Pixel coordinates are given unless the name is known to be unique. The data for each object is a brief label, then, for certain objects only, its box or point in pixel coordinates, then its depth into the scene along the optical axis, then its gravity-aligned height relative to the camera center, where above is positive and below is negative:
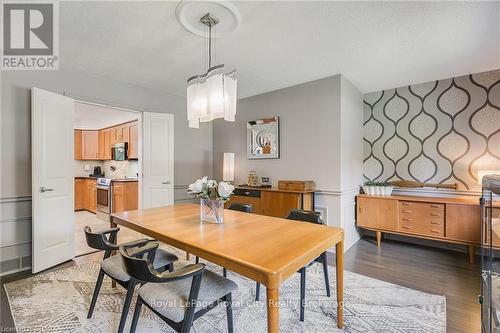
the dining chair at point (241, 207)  2.59 -0.47
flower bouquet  1.85 -0.23
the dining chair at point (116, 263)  1.55 -0.74
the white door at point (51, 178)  2.64 -0.17
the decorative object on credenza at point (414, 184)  3.43 -0.28
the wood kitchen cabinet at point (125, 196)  4.95 -0.65
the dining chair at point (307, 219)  2.07 -0.50
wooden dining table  1.08 -0.45
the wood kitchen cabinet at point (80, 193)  6.35 -0.76
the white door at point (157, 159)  3.81 +0.09
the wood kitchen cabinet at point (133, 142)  5.44 +0.53
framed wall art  3.94 +0.45
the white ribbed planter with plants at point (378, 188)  3.66 -0.35
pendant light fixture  1.88 +0.57
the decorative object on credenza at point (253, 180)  4.03 -0.25
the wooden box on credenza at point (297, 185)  3.33 -0.28
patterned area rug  1.76 -1.18
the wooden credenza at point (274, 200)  3.25 -0.50
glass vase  1.88 -0.36
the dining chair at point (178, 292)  1.17 -0.72
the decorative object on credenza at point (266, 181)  4.06 -0.27
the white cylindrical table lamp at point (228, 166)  4.11 -0.02
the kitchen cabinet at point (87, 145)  6.59 +0.54
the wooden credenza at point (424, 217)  2.90 -0.70
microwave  5.72 +0.33
